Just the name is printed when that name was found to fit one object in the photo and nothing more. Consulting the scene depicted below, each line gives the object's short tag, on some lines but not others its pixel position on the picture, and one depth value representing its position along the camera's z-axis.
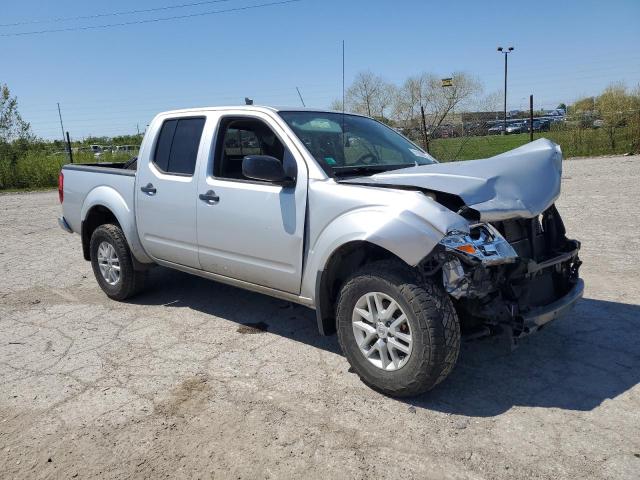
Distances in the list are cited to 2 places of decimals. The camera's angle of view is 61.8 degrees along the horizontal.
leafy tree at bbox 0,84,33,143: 20.00
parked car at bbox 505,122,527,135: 23.57
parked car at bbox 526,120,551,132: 22.86
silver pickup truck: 3.15
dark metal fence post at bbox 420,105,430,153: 12.97
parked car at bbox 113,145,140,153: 22.45
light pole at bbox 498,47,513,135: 46.56
